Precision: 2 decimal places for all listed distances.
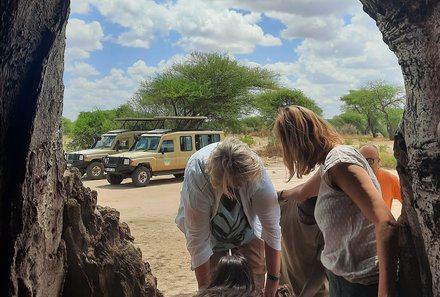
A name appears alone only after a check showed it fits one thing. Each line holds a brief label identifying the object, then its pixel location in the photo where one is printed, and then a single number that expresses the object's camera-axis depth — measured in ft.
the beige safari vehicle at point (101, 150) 52.19
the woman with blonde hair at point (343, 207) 5.77
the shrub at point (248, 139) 81.60
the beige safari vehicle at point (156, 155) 47.91
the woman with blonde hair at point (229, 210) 7.91
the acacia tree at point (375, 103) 110.01
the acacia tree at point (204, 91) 89.81
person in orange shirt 13.35
